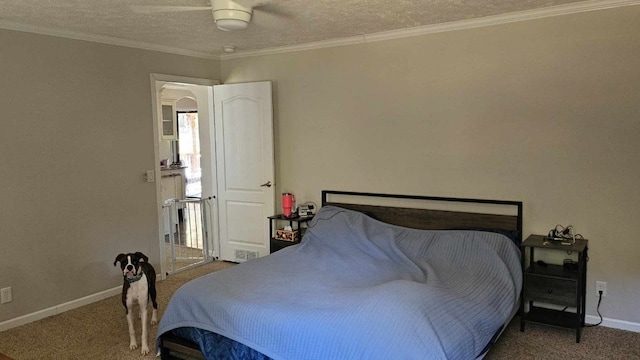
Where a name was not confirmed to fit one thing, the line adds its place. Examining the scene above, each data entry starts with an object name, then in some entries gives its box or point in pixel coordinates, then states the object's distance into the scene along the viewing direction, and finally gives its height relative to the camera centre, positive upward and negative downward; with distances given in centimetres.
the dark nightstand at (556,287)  320 -105
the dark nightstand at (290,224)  463 -88
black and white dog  314 -100
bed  233 -93
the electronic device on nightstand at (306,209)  475 -69
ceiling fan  286 +85
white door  492 -26
